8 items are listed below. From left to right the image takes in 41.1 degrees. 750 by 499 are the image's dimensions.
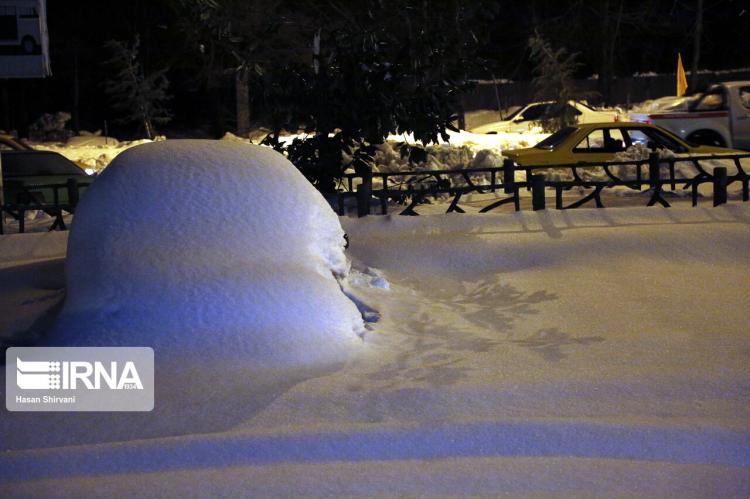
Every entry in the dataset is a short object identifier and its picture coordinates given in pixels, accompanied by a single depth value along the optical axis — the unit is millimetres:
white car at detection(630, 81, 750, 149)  20047
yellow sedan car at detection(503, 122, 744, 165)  16312
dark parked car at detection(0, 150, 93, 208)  15289
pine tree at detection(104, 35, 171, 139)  31406
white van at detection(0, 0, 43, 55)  13938
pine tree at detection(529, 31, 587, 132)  26672
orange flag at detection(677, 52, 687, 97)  25902
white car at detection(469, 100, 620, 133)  27141
